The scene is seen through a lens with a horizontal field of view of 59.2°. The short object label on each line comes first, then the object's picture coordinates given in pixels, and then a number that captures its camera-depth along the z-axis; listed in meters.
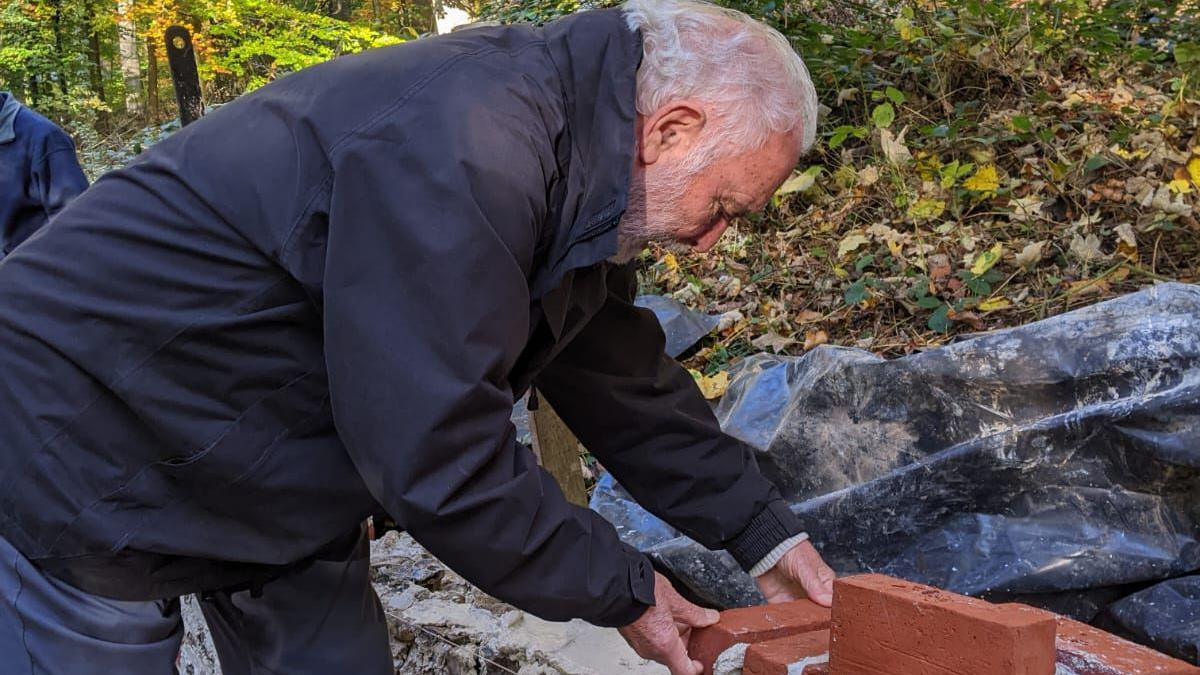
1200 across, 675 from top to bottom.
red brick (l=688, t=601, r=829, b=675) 2.13
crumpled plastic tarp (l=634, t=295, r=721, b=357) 4.73
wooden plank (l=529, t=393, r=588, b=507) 3.41
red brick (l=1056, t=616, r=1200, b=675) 1.86
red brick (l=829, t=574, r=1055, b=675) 1.66
